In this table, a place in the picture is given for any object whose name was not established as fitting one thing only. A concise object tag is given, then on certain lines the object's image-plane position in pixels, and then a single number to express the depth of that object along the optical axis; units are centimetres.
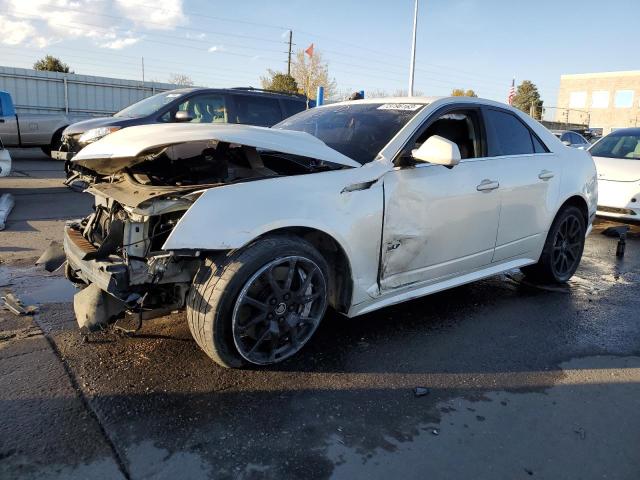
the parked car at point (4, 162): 792
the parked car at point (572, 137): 1730
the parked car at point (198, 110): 854
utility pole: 4688
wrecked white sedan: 285
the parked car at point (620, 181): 771
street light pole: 2542
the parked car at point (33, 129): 1257
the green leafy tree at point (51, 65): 2888
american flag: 2429
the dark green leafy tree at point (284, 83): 2953
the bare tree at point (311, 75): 3816
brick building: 5859
